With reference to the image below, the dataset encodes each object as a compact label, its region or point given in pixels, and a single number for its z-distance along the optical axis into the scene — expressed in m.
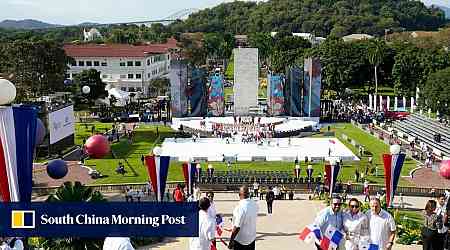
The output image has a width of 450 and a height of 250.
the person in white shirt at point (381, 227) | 11.35
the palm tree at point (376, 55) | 77.50
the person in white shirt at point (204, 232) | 10.38
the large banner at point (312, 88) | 56.62
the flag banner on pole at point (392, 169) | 20.97
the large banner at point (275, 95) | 59.06
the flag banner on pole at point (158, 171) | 21.94
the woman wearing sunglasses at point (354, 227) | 11.23
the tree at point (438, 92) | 59.94
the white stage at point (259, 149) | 40.91
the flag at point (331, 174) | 27.03
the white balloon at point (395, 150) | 21.12
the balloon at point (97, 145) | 31.27
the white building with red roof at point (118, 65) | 88.44
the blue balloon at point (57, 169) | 29.83
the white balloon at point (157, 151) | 22.02
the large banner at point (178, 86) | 56.16
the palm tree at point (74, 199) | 16.09
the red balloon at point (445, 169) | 29.71
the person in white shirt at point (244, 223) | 10.31
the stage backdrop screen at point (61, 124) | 39.41
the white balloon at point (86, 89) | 60.80
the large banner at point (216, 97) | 58.53
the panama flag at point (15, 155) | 12.18
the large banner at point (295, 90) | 58.03
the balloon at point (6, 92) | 12.53
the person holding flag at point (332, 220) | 11.16
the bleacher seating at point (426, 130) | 44.67
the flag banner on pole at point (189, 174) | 25.67
